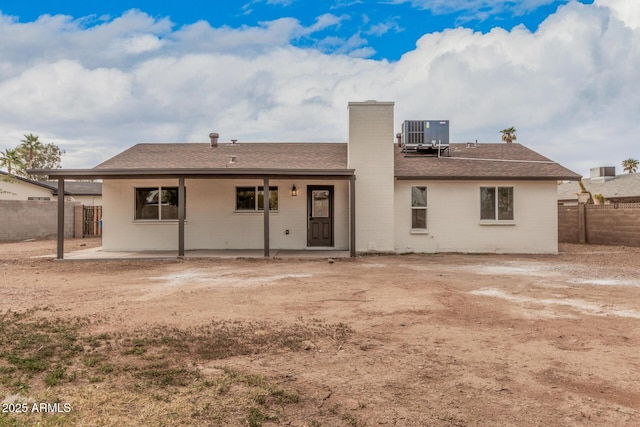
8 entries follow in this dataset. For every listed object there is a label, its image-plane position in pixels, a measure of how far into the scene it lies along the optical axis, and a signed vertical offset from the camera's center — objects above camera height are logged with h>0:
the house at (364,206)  13.80 +0.53
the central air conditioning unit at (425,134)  15.77 +3.36
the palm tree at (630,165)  48.34 +6.61
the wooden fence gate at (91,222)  21.07 +0.03
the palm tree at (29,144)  44.95 +8.71
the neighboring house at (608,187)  27.81 +2.59
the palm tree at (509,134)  35.00 +7.46
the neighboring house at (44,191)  25.47 +2.11
